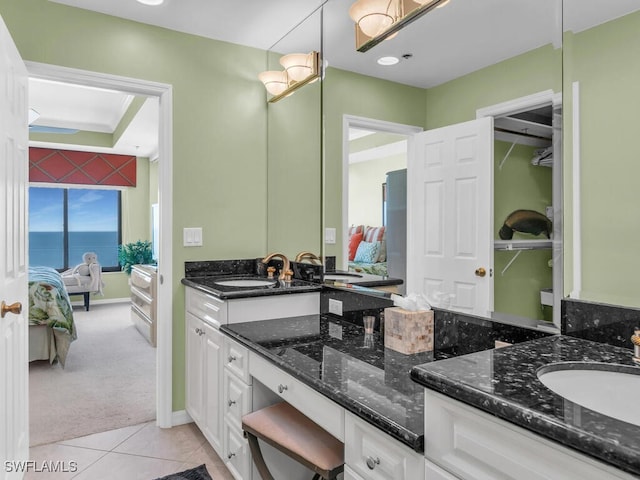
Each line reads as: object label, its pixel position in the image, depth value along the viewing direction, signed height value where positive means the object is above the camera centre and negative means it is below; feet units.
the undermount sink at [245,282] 8.95 -0.91
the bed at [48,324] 13.20 -2.57
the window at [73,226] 23.91 +0.69
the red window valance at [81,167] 22.63 +3.77
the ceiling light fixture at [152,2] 8.09 +4.32
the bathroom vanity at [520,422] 2.24 -1.03
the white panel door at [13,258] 5.76 -0.28
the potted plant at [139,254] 22.08 -0.79
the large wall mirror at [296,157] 8.71 +1.72
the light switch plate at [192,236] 9.41 +0.04
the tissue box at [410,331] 5.22 -1.11
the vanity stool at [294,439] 4.47 -2.24
